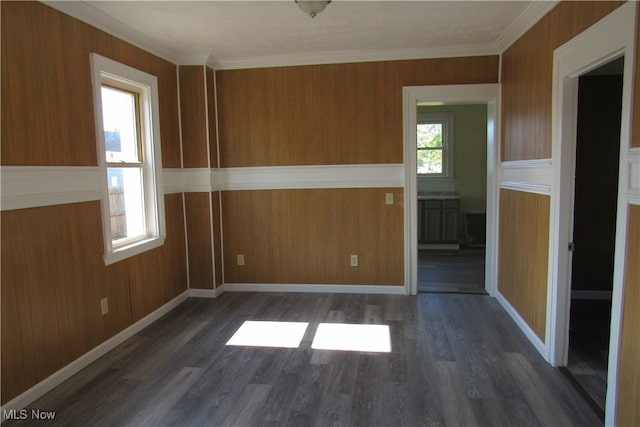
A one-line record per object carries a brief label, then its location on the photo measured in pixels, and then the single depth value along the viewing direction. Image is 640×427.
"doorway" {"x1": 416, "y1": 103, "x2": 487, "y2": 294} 6.60
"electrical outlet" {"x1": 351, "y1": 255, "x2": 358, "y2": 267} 4.50
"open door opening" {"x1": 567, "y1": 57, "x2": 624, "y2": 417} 3.94
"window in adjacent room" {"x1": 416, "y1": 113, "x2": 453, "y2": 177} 6.97
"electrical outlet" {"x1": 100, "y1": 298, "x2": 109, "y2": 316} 3.11
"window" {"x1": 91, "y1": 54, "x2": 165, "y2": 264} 3.14
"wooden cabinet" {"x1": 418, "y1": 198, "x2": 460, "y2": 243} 6.56
